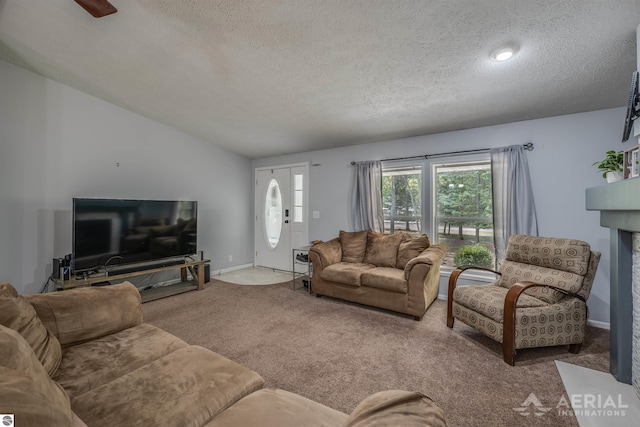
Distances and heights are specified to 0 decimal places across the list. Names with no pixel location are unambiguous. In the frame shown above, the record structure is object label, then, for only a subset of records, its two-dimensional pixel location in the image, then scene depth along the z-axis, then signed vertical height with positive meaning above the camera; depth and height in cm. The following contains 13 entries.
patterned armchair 214 -74
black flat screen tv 319 -18
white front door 516 +5
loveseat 298 -69
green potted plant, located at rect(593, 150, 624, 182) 207 +38
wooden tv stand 306 -82
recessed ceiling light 201 +126
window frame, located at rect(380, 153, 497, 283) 373 +34
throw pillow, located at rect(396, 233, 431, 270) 350 -43
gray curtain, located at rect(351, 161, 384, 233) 415 +33
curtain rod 317 +84
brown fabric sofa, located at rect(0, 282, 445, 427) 73 -74
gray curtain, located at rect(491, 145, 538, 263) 312 +22
